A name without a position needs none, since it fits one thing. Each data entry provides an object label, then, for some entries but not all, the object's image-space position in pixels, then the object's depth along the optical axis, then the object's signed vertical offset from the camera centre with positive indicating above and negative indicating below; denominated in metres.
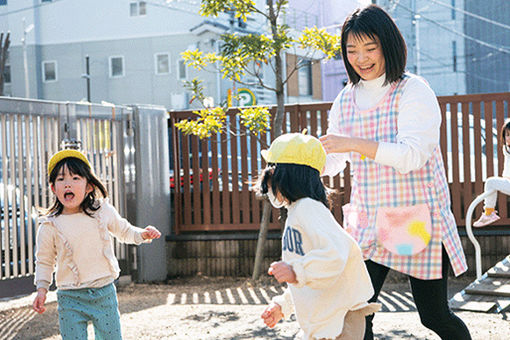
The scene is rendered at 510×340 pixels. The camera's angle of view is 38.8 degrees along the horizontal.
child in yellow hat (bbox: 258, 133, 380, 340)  2.54 -0.33
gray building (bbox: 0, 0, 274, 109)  29.11 +4.64
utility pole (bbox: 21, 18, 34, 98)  31.28 +4.54
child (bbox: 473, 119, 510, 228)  6.28 -0.35
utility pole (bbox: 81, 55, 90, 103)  30.17 +3.55
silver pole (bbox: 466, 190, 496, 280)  6.31 -0.70
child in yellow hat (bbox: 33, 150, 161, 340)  3.60 -0.47
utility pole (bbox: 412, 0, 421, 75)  29.93 +4.70
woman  2.93 -0.19
